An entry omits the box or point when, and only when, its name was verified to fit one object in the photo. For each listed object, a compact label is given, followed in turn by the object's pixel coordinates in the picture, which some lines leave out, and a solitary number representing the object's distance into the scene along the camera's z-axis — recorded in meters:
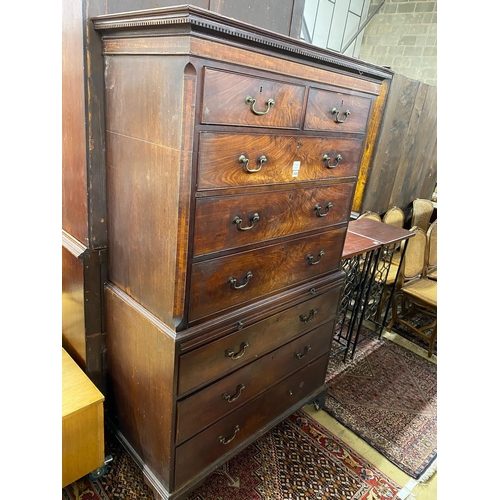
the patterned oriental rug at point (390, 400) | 2.10
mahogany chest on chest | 1.09
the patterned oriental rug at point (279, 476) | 1.70
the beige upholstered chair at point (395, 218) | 3.55
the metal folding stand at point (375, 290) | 2.60
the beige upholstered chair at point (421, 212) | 4.25
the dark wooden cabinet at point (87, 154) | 1.25
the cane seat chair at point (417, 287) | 2.94
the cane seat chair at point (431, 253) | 3.15
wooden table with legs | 2.33
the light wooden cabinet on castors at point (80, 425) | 1.49
